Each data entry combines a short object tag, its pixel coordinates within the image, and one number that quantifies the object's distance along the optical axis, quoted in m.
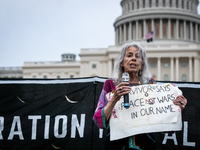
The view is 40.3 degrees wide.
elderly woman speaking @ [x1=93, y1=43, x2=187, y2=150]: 2.60
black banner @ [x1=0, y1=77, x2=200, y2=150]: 4.85
